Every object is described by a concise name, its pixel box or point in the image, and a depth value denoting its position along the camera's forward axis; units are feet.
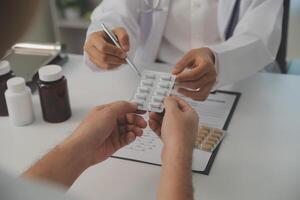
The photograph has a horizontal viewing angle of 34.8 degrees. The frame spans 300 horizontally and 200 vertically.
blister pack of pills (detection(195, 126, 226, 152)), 2.72
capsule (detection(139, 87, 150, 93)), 2.70
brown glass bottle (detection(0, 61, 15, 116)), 3.04
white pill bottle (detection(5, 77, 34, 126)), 2.89
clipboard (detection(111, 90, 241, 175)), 2.55
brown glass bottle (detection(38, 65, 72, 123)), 2.90
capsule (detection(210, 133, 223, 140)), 2.81
